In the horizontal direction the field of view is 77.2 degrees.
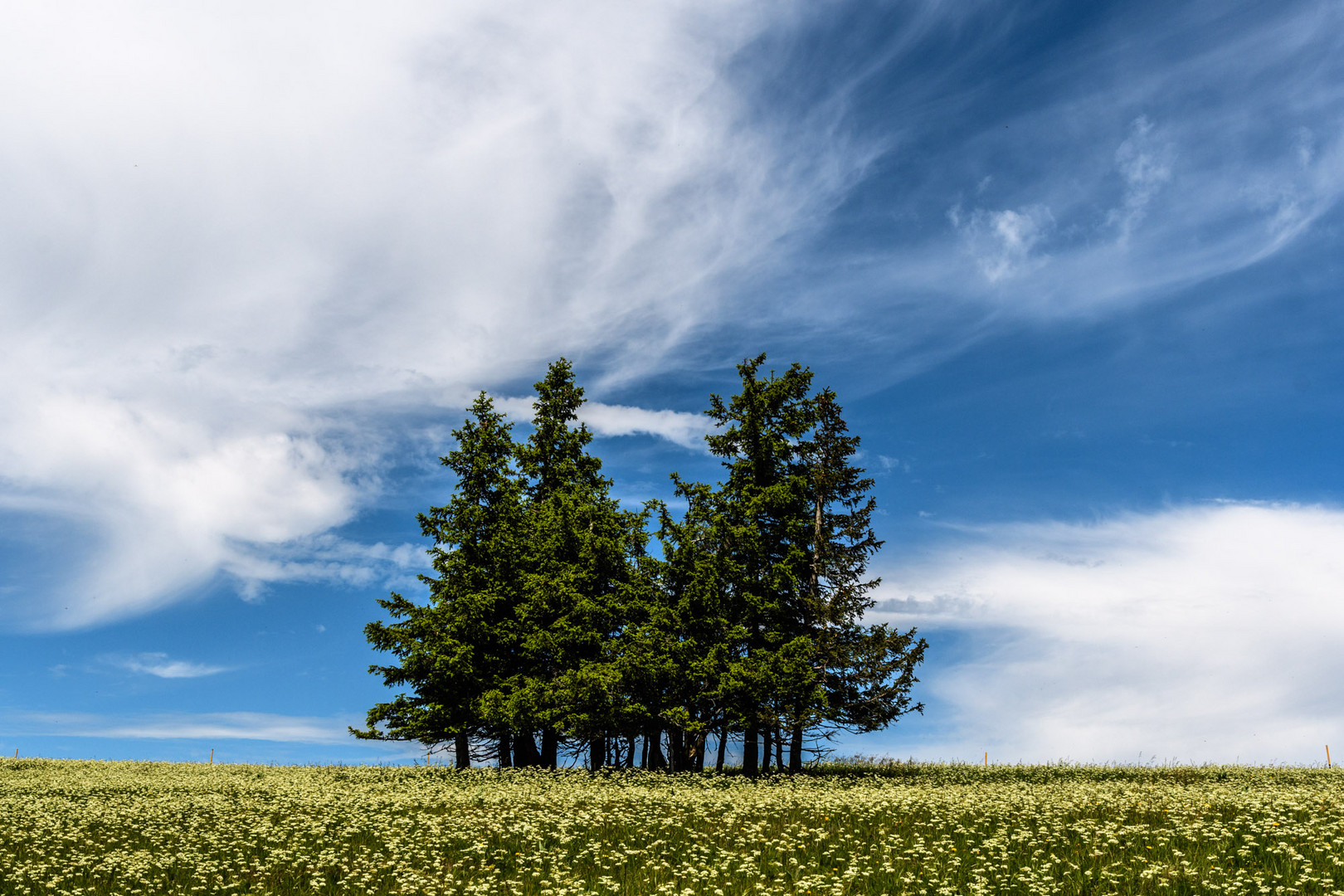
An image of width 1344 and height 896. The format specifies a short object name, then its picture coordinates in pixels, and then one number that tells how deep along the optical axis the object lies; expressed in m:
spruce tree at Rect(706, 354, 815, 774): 25.02
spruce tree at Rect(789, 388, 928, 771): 26.56
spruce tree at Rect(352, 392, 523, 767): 30.38
